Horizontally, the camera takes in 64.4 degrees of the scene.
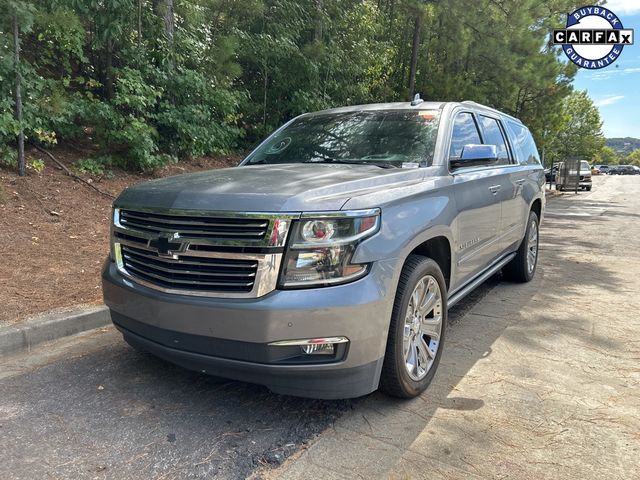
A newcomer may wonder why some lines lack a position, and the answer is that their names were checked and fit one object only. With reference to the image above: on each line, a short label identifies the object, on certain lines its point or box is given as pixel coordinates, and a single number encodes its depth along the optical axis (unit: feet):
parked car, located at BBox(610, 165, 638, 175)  301.84
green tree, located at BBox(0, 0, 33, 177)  21.15
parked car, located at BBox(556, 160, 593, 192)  94.27
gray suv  8.32
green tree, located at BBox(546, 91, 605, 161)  163.02
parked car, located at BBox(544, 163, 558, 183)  100.70
